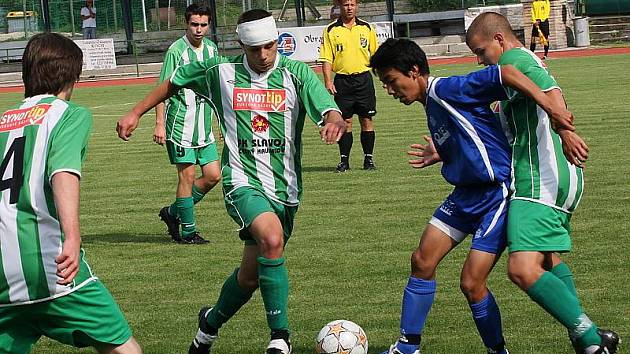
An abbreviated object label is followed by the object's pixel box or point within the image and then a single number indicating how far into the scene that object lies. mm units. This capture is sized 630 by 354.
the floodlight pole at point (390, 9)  45469
